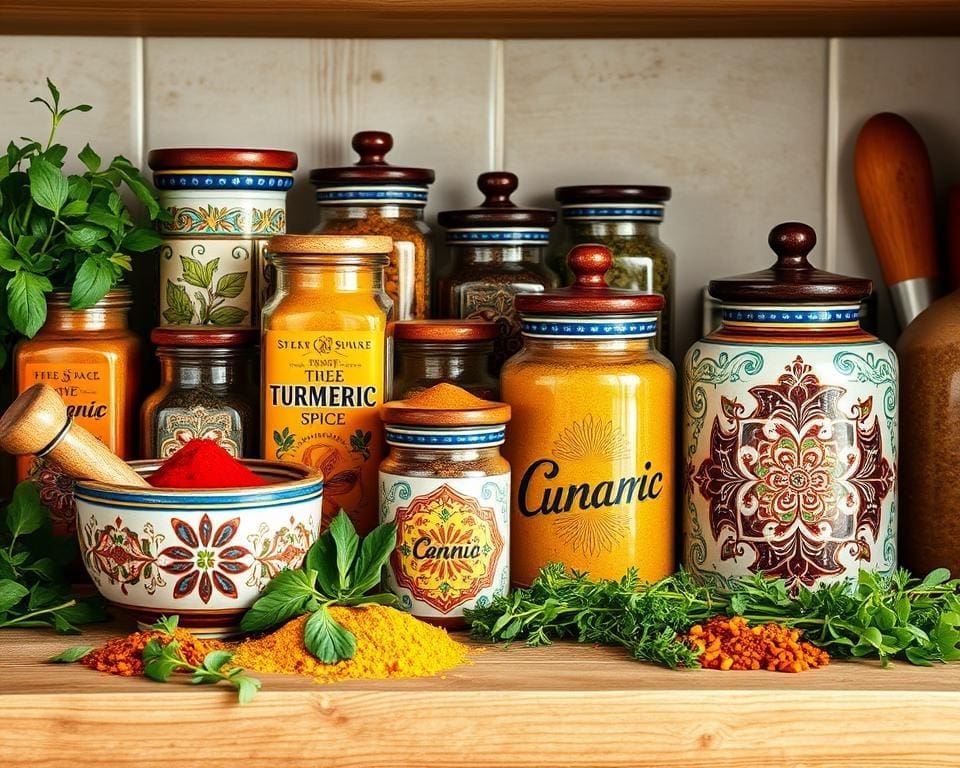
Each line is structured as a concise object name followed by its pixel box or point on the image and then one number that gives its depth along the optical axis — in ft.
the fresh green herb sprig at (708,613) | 2.77
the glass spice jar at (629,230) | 3.61
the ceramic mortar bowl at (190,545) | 2.76
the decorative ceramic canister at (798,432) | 3.04
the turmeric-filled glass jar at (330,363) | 3.15
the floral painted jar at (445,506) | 2.93
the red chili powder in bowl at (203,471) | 2.84
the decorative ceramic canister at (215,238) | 3.42
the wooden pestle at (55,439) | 2.77
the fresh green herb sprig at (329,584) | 2.71
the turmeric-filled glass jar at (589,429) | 3.08
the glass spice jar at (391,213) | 3.50
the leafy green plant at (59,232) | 3.18
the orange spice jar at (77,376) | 3.31
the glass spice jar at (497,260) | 3.54
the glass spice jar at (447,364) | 3.32
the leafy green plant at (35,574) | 3.00
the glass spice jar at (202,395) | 3.26
